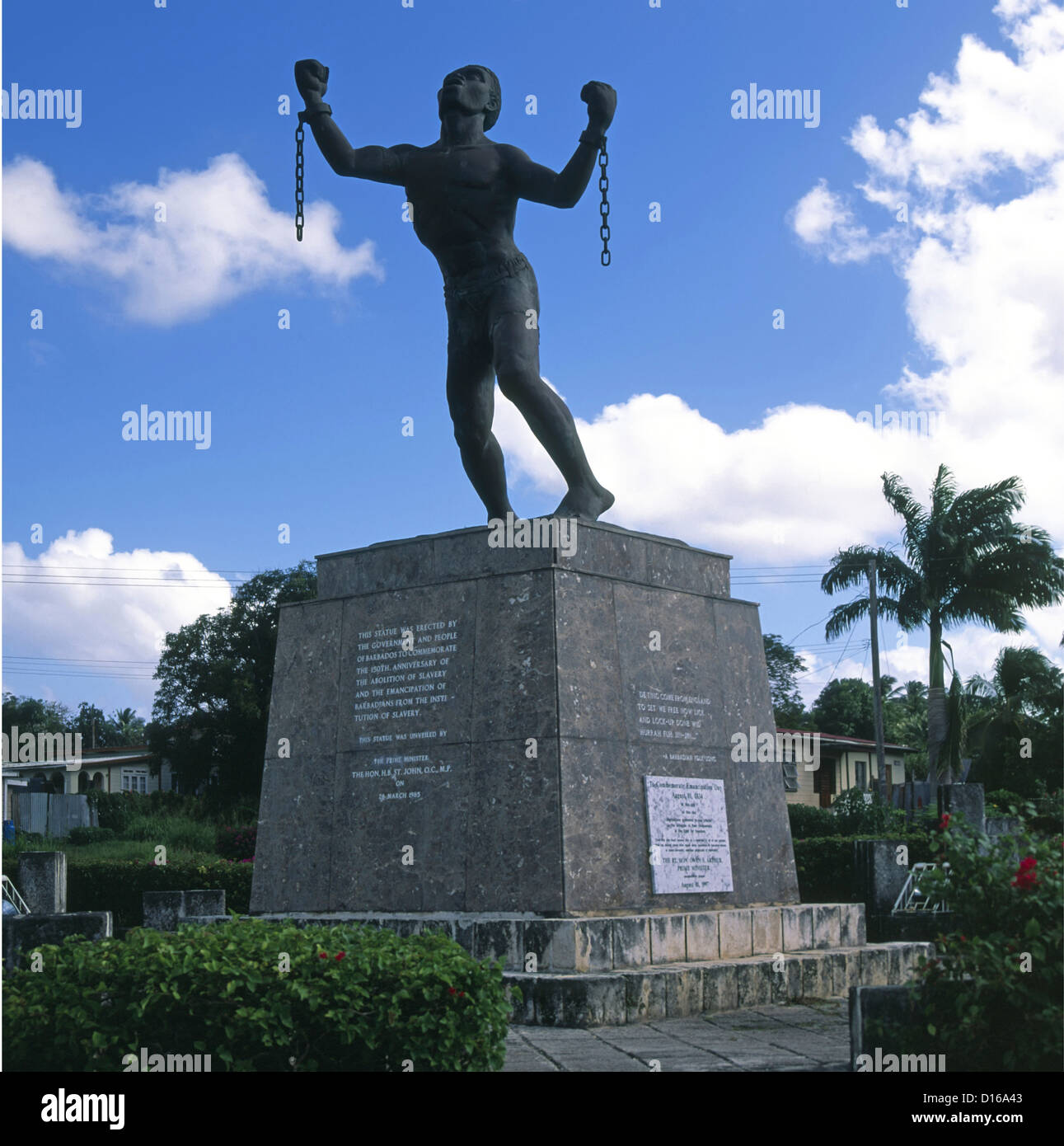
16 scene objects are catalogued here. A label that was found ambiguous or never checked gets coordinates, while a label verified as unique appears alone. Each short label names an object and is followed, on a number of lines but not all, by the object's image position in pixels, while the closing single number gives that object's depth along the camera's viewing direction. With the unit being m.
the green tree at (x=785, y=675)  63.19
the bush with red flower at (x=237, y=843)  25.05
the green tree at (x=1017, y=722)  32.91
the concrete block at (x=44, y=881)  15.18
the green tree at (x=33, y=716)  77.55
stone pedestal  8.45
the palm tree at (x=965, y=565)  33.59
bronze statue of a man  9.42
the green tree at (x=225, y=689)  41.50
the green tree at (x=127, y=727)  86.50
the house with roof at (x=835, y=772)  49.84
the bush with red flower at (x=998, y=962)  4.86
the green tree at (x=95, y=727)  81.54
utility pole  34.19
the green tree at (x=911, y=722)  61.69
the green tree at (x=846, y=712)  63.22
